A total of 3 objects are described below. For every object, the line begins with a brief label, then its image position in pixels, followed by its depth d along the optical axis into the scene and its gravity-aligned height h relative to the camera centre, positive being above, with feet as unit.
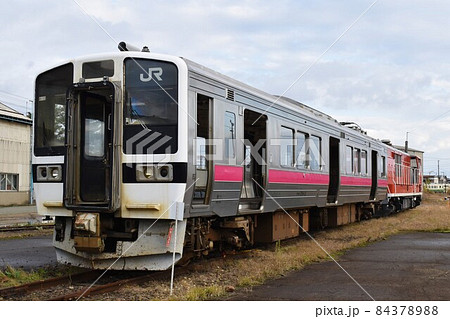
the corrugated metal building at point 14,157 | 108.78 +4.59
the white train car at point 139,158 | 25.73 +1.06
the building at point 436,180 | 364.79 -0.66
